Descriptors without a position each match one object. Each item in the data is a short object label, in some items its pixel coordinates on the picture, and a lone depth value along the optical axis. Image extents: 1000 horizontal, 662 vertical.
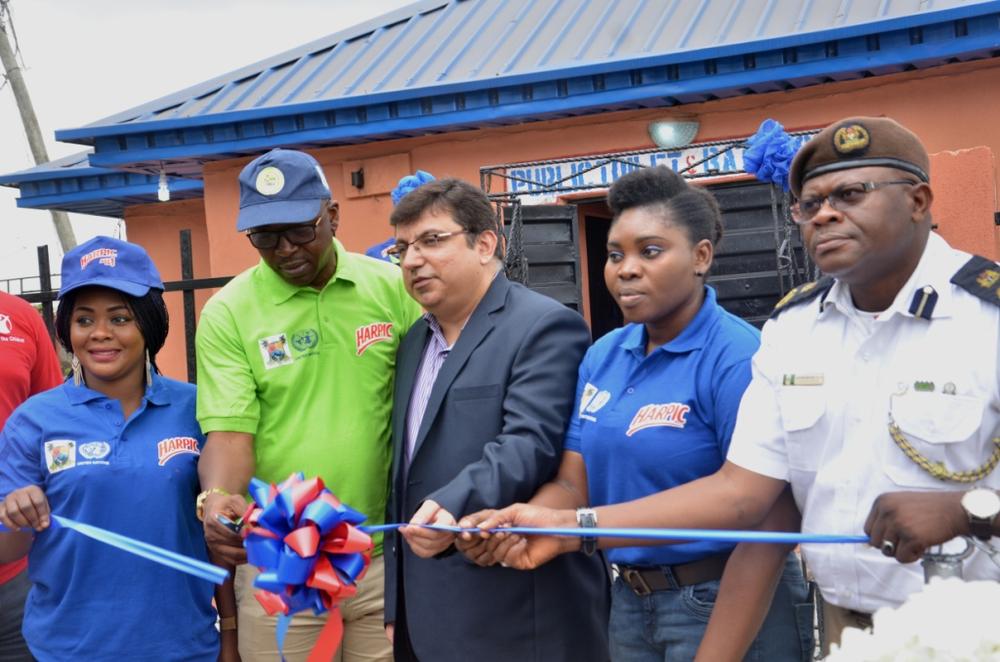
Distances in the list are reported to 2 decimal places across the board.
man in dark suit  3.24
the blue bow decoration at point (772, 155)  5.25
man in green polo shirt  3.60
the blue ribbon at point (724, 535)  2.46
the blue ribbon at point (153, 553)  3.16
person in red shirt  4.18
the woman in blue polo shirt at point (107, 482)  3.51
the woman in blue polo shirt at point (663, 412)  3.02
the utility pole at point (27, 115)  16.38
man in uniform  2.35
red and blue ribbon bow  3.04
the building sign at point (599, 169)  9.78
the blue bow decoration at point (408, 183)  6.68
